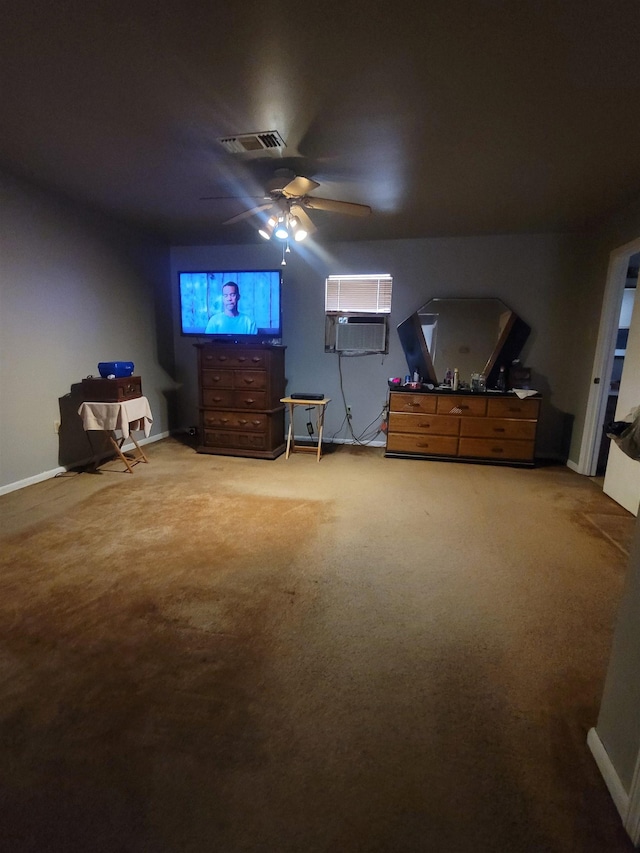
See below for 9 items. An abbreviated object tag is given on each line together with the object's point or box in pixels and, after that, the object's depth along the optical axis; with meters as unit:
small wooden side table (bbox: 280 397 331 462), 4.06
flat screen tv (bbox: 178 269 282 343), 4.28
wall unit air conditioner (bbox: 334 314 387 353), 4.62
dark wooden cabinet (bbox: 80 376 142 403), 3.48
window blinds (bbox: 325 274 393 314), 4.59
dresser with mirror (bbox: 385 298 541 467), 3.99
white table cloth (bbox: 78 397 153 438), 3.45
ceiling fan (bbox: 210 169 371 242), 2.66
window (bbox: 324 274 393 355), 4.60
